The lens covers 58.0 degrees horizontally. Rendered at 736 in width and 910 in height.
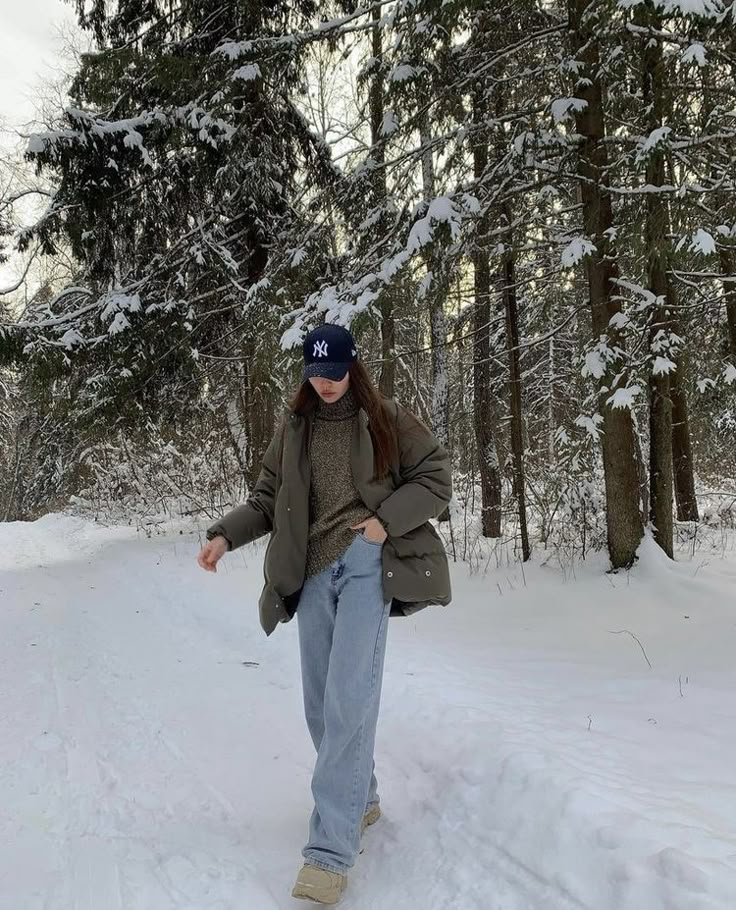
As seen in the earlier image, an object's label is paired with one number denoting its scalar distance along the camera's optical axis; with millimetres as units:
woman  2379
